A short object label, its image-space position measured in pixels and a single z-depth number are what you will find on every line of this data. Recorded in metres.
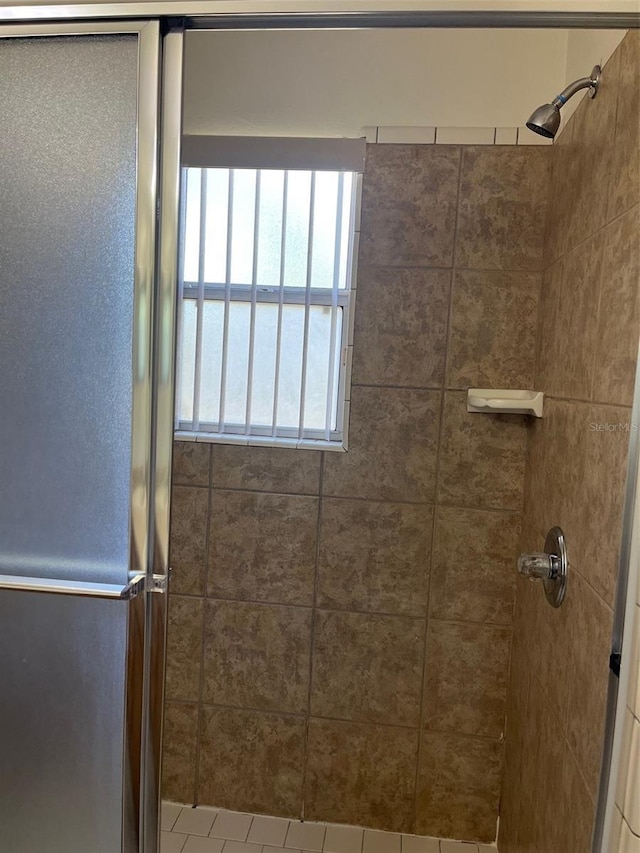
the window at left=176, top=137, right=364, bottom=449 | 1.87
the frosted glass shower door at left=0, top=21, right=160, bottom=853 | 0.97
